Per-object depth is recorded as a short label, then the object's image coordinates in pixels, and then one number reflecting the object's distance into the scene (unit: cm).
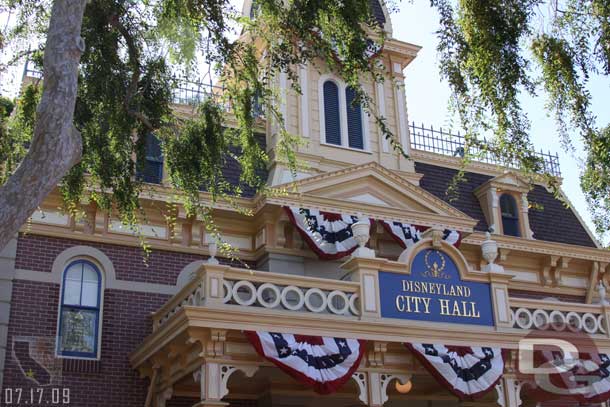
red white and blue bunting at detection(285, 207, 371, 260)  1744
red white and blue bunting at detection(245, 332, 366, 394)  1339
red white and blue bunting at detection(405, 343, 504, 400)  1456
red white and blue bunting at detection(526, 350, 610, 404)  1586
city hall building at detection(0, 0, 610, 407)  1387
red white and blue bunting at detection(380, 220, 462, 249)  1842
